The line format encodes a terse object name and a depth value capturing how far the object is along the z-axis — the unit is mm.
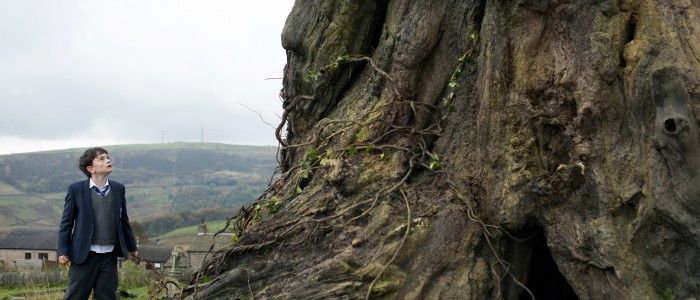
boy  8883
